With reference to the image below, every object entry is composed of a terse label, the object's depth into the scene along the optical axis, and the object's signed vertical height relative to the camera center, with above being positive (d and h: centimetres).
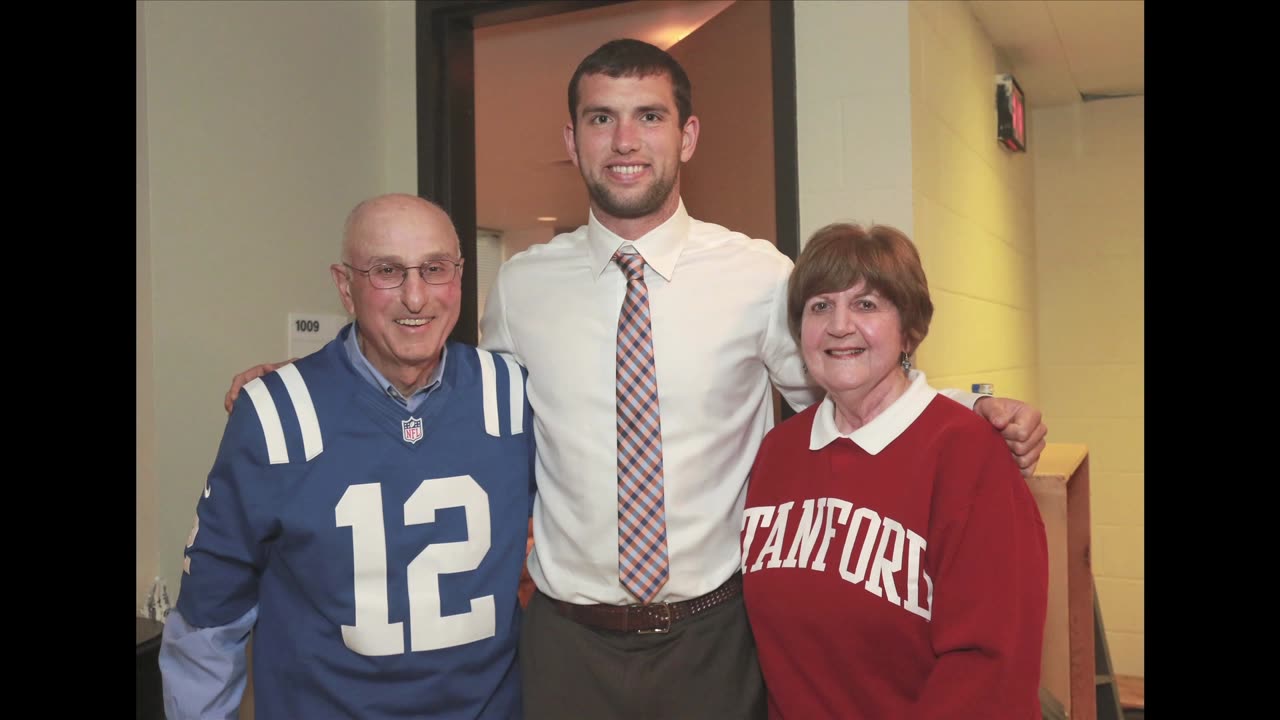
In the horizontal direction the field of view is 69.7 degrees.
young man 171 -10
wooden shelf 180 -46
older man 160 -29
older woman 136 -27
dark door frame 292 +87
